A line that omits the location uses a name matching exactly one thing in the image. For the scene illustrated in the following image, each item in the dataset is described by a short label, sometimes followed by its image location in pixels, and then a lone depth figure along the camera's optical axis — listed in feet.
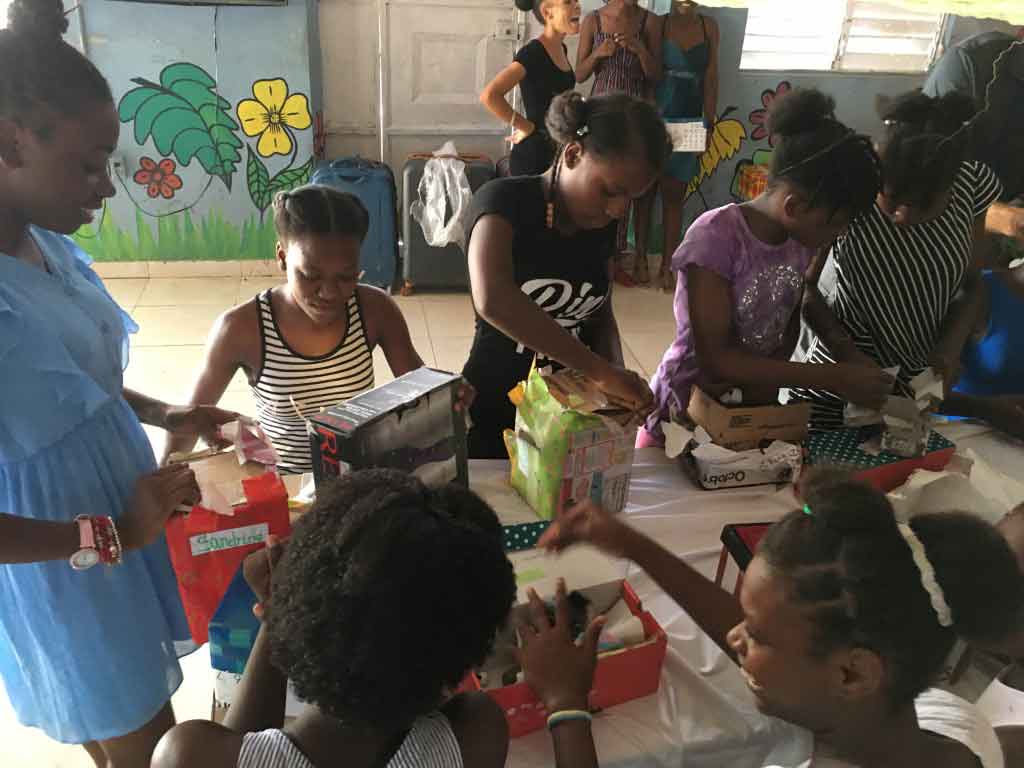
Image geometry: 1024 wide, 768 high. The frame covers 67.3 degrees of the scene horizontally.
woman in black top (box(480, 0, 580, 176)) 13.41
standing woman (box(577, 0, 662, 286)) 14.55
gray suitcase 15.10
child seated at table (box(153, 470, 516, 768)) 2.52
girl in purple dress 5.12
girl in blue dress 3.31
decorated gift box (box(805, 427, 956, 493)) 4.97
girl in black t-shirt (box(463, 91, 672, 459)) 5.01
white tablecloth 3.36
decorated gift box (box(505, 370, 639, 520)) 4.37
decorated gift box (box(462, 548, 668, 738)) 3.28
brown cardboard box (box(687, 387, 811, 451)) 5.06
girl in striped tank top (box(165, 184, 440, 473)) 5.07
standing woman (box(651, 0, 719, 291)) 14.97
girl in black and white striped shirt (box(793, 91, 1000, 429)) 5.52
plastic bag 14.75
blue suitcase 14.71
